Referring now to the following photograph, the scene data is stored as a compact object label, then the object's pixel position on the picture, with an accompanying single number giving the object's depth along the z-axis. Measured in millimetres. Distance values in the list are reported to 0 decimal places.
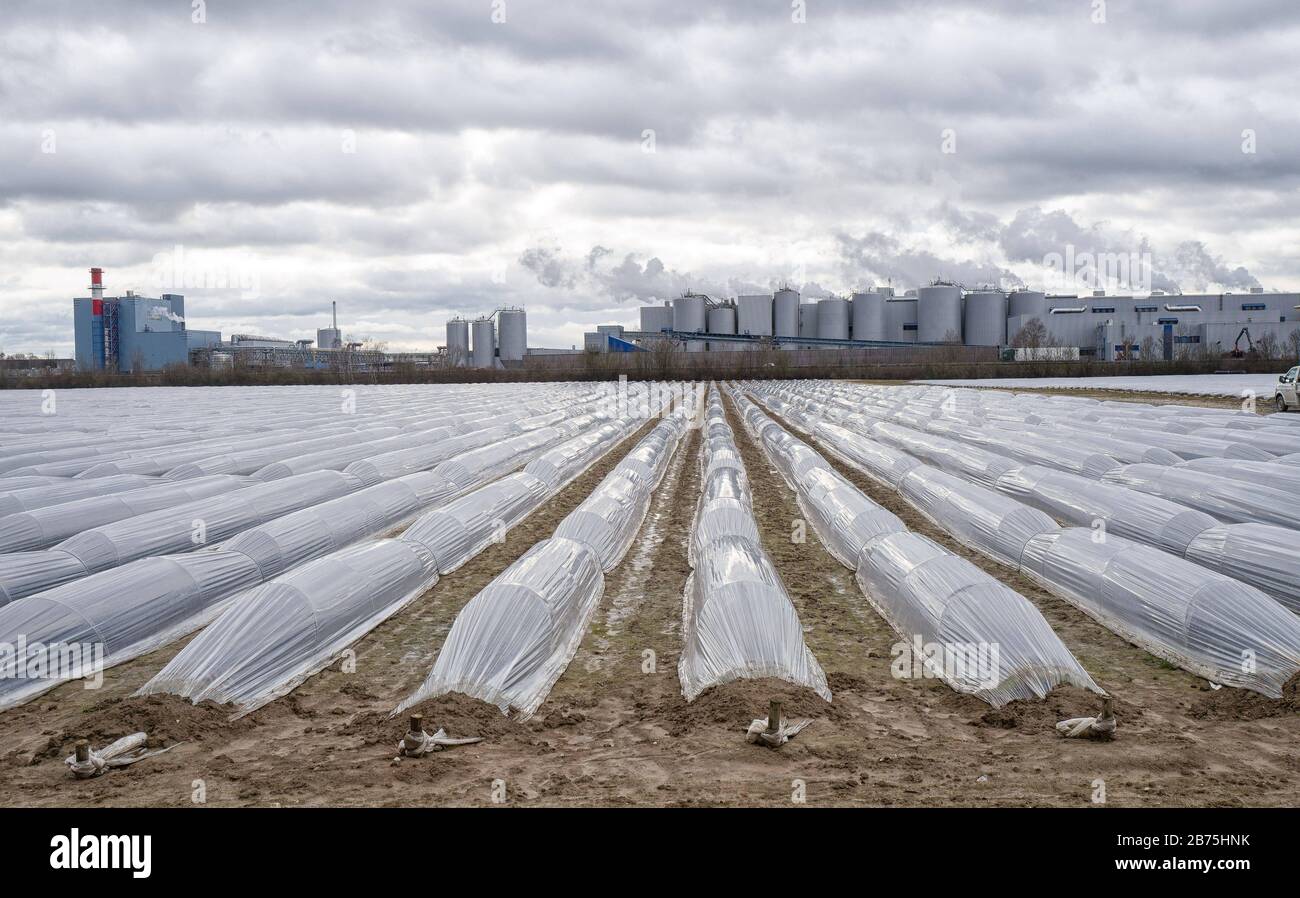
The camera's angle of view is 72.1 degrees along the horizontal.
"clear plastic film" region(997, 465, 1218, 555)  10586
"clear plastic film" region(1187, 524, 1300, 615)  8734
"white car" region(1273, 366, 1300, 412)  29344
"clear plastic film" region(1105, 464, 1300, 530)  11797
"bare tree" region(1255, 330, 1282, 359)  68375
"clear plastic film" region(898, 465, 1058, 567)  11172
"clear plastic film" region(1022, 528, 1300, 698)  7078
